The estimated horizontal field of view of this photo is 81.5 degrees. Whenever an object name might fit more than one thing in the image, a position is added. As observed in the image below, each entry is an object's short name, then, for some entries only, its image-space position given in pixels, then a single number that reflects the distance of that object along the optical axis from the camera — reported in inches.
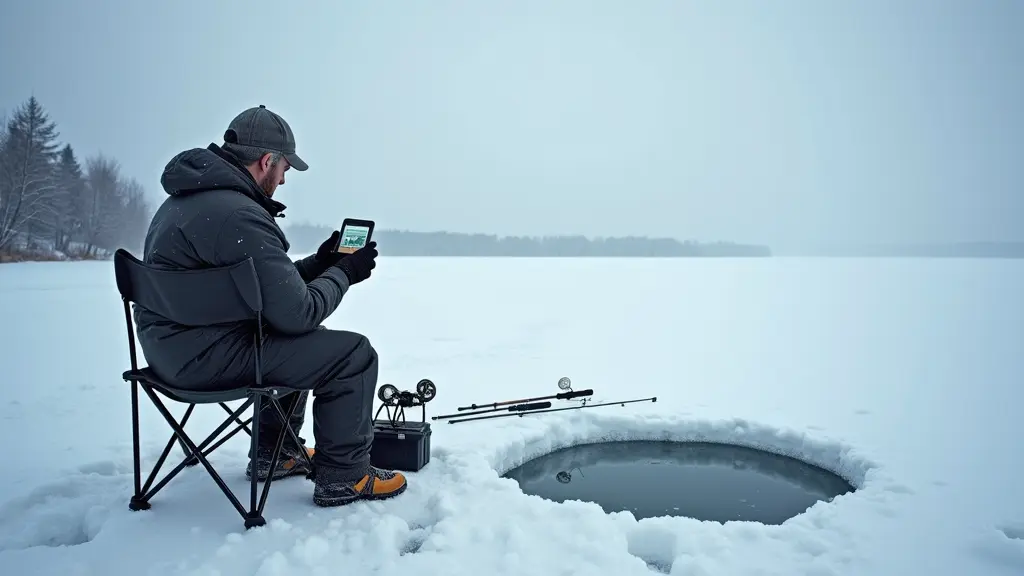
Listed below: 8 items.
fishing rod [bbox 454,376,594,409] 168.9
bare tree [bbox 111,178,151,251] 2280.9
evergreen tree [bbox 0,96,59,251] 1375.5
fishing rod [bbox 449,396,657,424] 160.9
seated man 84.9
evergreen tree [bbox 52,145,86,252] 1705.2
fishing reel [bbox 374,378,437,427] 128.3
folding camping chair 81.4
